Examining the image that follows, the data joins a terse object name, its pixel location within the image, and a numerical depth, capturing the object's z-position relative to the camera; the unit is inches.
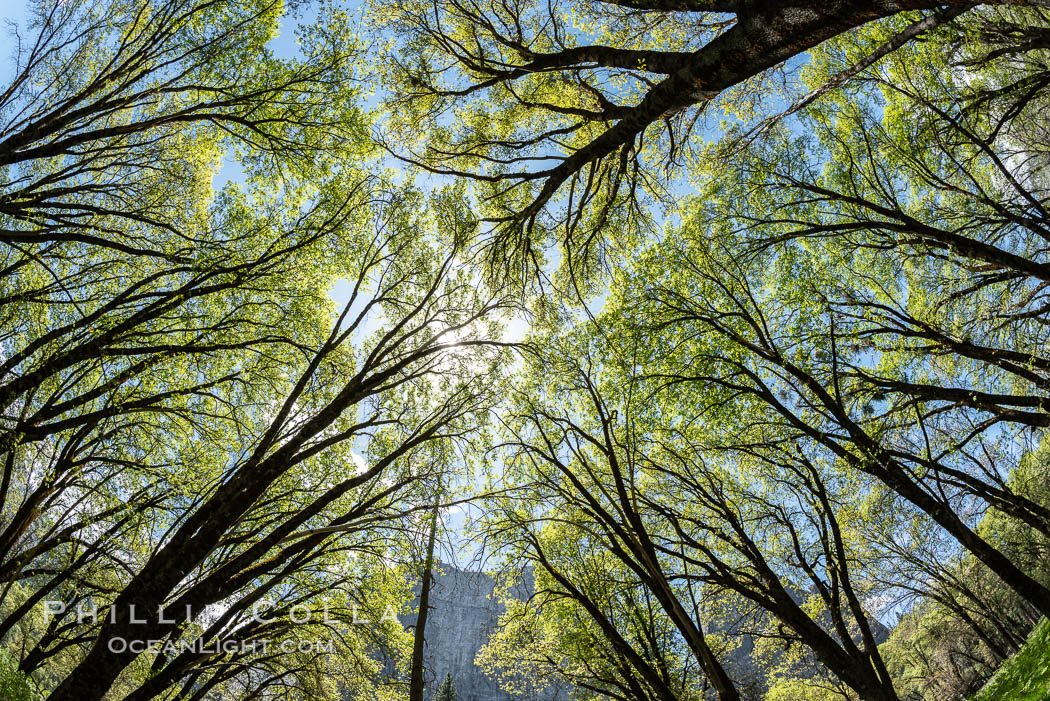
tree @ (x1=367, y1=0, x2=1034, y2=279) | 188.2
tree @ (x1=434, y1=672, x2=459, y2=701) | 1343.5
